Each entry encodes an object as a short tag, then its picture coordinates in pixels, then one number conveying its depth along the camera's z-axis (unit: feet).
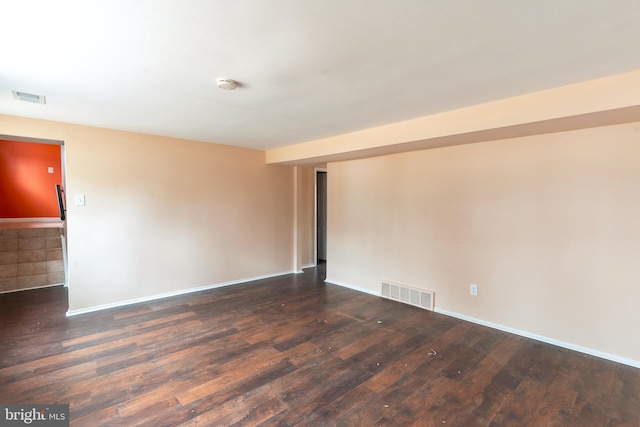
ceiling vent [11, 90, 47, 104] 7.85
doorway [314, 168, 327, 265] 20.81
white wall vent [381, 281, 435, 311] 12.01
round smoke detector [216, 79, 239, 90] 6.88
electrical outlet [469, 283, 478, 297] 10.81
